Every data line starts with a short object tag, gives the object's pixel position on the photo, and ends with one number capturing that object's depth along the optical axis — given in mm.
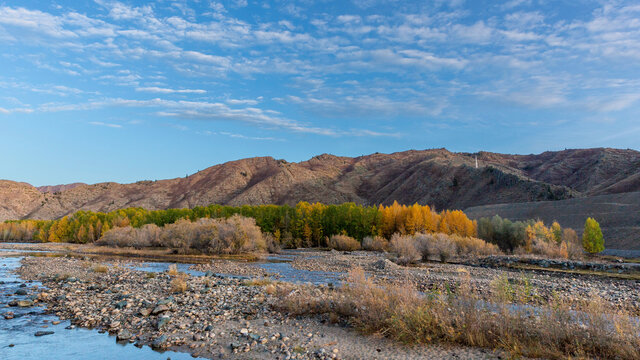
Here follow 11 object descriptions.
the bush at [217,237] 44688
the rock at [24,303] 15211
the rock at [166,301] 13358
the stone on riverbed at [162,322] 11258
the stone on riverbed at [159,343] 10031
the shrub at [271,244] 51375
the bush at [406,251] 33716
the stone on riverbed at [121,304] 13602
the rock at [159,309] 12690
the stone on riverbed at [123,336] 10664
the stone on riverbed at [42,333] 11281
